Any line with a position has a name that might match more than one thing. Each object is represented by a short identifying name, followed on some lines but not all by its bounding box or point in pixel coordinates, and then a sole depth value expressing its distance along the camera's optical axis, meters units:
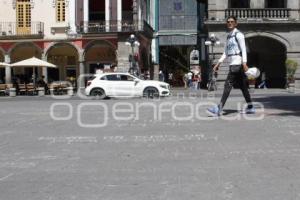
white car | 28.97
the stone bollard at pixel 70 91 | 36.72
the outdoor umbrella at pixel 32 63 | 36.50
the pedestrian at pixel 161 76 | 53.23
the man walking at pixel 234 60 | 11.59
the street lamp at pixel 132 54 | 39.75
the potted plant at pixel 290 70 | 38.72
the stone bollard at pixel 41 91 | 36.34
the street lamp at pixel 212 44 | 37.97
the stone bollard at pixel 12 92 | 35.69
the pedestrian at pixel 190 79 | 46.85
